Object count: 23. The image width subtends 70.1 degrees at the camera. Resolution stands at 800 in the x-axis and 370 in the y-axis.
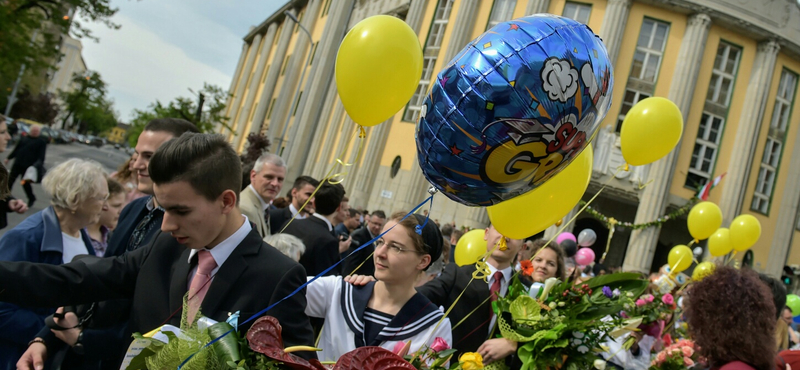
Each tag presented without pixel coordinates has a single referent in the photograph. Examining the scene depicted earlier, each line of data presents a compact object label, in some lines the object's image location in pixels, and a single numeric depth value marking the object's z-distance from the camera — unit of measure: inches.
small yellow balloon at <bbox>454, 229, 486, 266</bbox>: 204.4
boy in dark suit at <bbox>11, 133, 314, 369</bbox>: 85.0
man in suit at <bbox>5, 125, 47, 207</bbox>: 472.1
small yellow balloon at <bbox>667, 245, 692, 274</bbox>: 367.7
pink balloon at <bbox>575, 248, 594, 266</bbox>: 410.0
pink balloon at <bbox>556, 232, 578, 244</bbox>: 388.8
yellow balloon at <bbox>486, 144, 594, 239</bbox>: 134.8
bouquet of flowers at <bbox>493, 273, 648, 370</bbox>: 120.1
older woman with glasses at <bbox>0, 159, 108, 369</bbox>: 112.0
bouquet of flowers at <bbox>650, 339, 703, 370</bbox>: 178.7
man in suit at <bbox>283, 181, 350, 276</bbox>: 202.2
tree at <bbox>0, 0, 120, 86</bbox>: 755.4
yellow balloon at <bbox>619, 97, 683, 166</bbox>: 182.9
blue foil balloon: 87.0
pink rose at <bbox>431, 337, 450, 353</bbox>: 97.0
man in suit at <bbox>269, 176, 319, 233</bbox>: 223.0
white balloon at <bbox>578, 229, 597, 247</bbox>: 505.8
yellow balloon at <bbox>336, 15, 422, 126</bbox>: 132.8
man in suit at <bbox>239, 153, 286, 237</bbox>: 200.2
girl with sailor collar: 116.7
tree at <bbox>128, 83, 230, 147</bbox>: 1152.8
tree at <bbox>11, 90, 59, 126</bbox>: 2183.6
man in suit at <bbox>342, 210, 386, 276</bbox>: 238.8
